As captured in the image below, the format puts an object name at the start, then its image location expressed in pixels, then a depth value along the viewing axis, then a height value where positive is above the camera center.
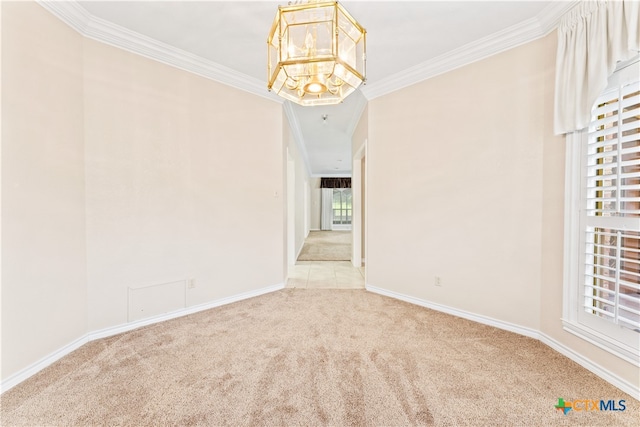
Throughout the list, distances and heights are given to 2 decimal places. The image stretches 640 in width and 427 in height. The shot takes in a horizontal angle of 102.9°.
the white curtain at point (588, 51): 1.54 +1.03
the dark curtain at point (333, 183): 12.09 +1.23
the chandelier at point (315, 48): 1.21 +0.82
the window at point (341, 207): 12.34 +0.10
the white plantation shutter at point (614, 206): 1.57 +0.02
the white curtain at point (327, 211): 12.14 -0.12
